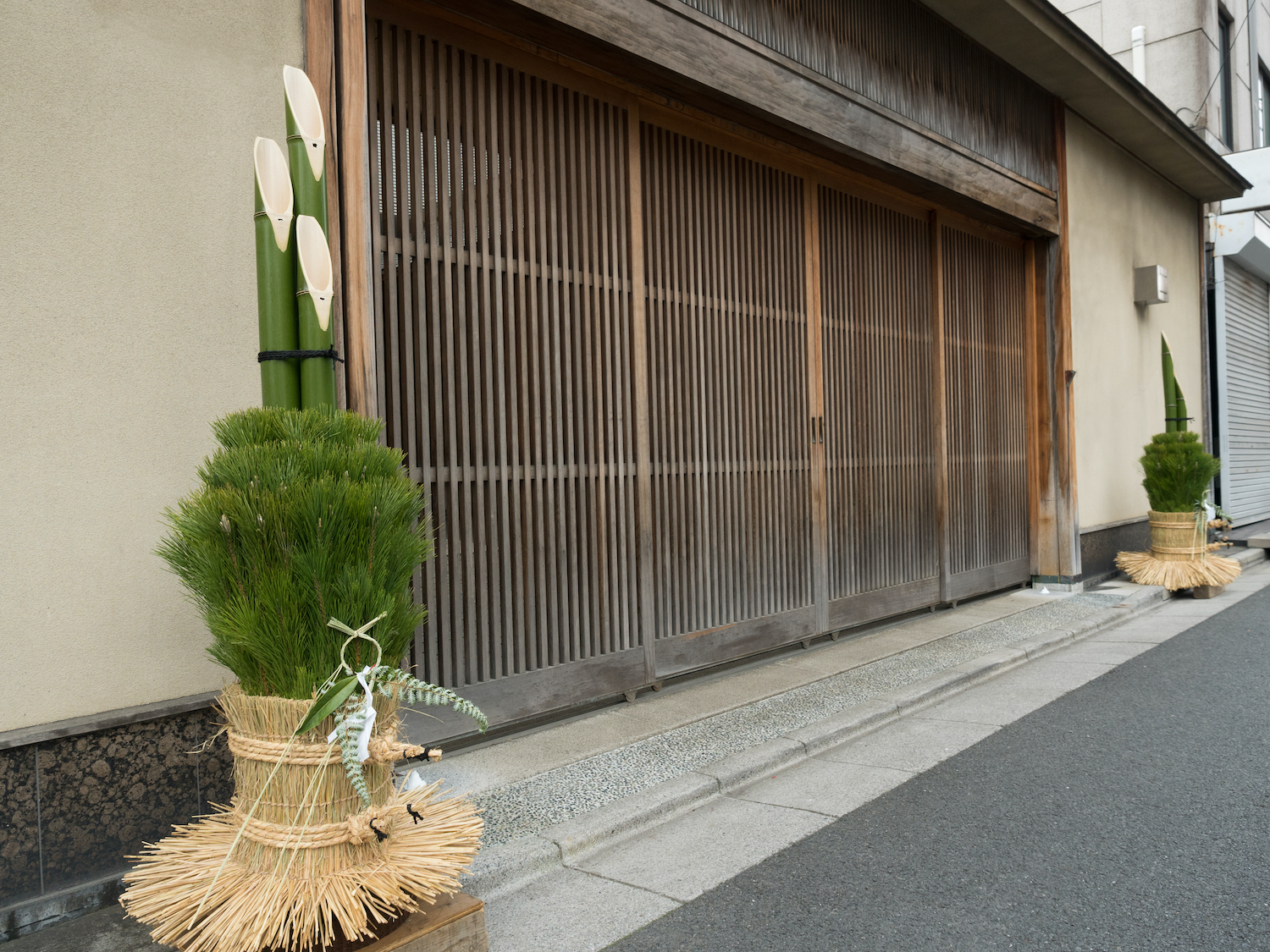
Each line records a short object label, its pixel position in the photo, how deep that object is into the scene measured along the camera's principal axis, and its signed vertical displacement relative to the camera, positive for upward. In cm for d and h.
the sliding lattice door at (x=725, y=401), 528 +46
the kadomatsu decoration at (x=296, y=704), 212 -54
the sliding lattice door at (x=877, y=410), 669 +47
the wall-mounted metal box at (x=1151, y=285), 1009 +198
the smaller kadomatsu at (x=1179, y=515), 868 -54
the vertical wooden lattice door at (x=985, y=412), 802 +50
